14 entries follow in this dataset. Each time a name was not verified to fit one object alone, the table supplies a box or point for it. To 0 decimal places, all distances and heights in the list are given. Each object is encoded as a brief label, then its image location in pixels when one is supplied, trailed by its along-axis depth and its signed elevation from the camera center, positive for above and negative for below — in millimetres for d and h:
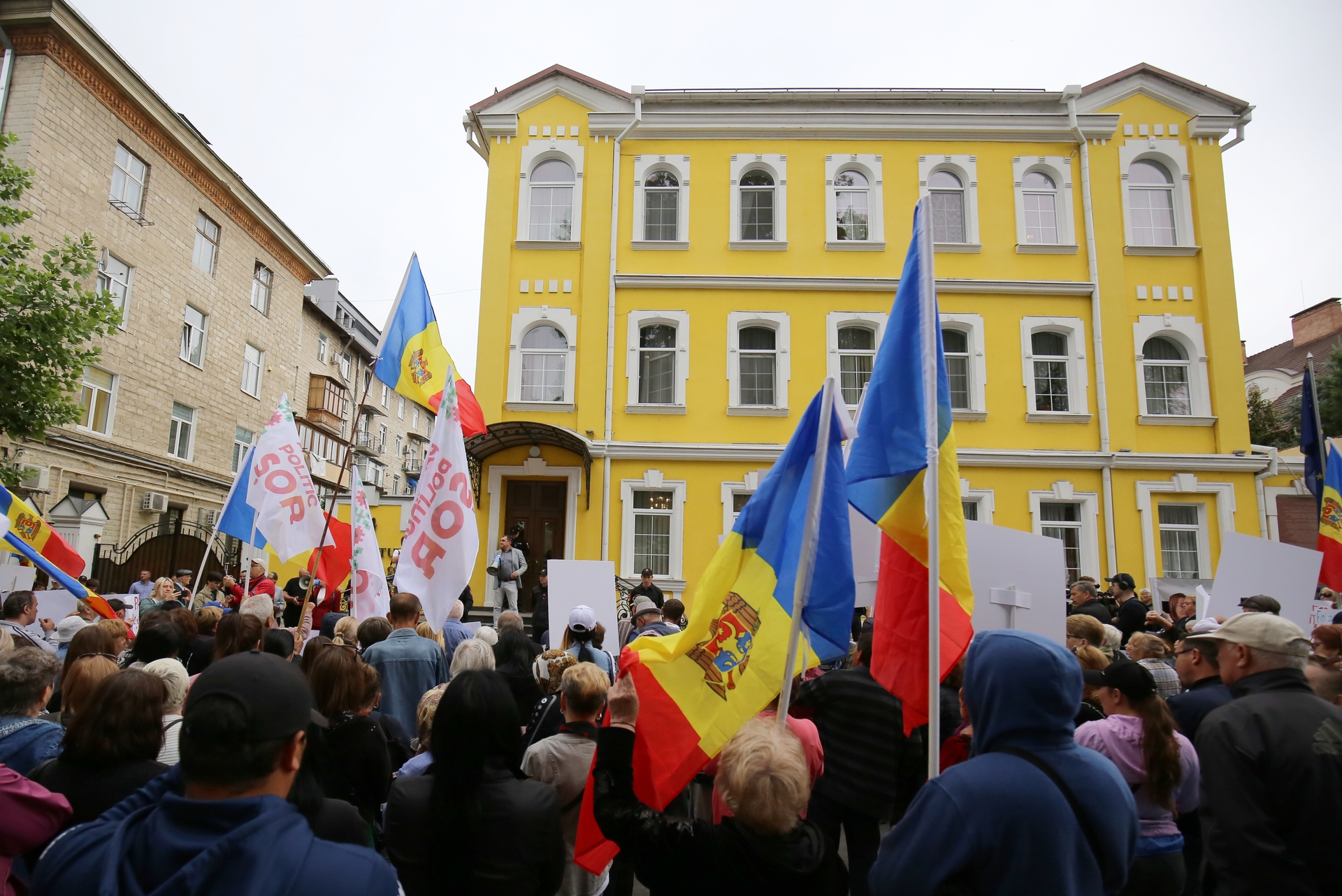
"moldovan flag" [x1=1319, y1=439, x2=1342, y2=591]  10141 +769
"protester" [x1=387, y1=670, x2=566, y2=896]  2697 -826
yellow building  17516 +5858
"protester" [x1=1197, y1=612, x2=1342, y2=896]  2828 -723
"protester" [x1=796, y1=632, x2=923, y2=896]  4562 -1062
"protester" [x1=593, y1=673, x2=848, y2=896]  2387 -810
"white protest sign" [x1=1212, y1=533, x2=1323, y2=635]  7363 +36
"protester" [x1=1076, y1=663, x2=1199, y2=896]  3561 -800
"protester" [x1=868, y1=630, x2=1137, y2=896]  2168 -621
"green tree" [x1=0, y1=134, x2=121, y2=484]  13766 +3695
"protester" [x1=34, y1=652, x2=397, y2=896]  1640 -552
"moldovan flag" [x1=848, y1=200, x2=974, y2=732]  3783 +402
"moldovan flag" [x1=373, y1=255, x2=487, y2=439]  8523 +2155
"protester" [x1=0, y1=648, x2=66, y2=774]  3211 -634
